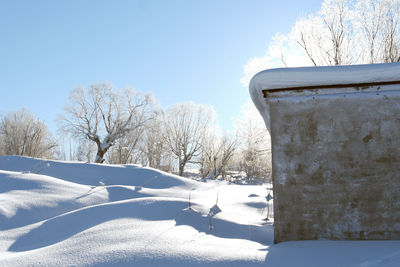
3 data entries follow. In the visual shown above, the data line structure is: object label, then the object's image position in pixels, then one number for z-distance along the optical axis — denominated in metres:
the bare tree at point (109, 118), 21.36
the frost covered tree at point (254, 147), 15.56
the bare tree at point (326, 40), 13.05
